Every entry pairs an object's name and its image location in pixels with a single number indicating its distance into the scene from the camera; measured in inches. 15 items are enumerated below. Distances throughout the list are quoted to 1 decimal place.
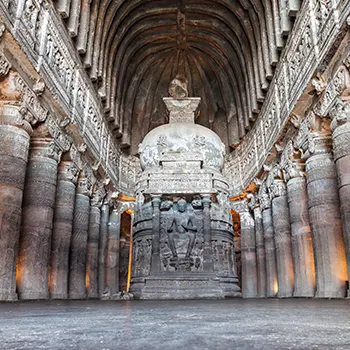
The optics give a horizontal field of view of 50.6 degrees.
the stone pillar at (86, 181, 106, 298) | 558.7
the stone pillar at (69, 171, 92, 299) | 483.8
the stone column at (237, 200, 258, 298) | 705.0
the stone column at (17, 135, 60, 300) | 357.4
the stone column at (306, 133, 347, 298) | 367.2
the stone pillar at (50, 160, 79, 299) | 425.6
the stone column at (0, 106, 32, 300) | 305.0
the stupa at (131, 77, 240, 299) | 373.4
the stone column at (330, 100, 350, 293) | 325.3
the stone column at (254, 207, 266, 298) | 656.8
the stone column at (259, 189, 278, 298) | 592.4
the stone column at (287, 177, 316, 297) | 445.7
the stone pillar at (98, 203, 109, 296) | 633.6
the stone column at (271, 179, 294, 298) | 514.9
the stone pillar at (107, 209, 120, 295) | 687.1
